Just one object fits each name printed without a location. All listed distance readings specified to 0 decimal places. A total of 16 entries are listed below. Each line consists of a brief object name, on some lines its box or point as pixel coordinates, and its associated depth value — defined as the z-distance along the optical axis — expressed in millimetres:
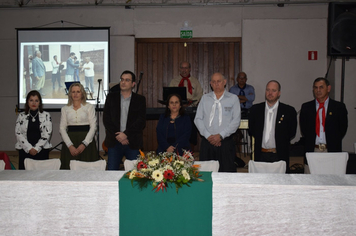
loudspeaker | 5172
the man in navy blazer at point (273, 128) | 3756
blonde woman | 4137
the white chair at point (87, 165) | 3084
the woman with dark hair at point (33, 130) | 4145
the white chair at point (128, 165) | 3004
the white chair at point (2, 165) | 2980
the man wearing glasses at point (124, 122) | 3918
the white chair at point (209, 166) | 3006
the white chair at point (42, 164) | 3178
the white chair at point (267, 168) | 3035
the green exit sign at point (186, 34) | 7574
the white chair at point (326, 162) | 3213
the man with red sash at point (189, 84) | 6465
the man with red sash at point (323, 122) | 3885
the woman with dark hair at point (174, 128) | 4055
